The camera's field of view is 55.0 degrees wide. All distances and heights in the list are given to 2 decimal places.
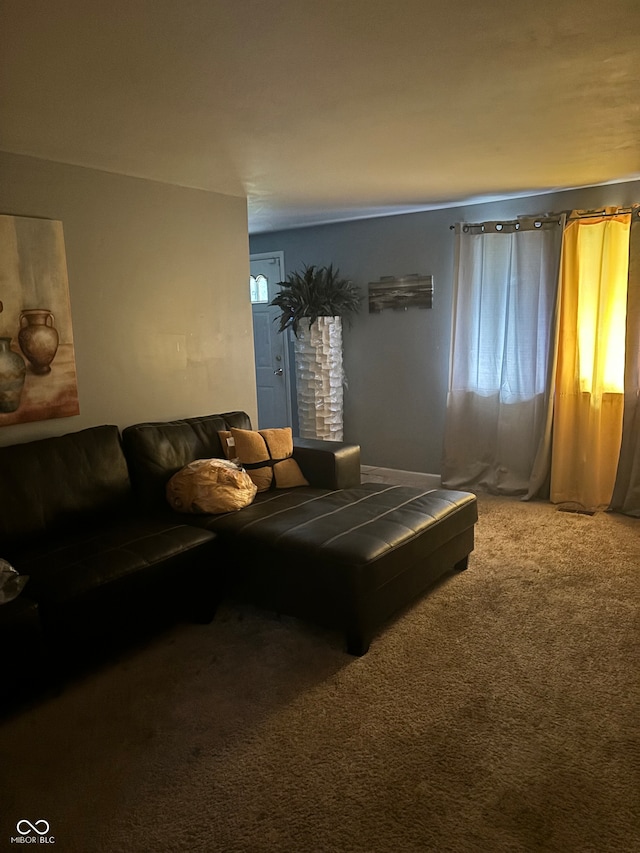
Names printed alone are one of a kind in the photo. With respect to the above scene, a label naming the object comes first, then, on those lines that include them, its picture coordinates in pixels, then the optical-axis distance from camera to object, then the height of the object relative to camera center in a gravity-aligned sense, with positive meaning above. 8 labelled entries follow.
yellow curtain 4.18 -0.28
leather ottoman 2.60 -1.02
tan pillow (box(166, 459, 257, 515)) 3.15 -0.84
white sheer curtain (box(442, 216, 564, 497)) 4.47 -0.29
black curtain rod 4.01 +0.67
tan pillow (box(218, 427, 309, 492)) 3.60 -0.77
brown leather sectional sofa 2.50 -0.96
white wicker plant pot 5.22 -0.46
